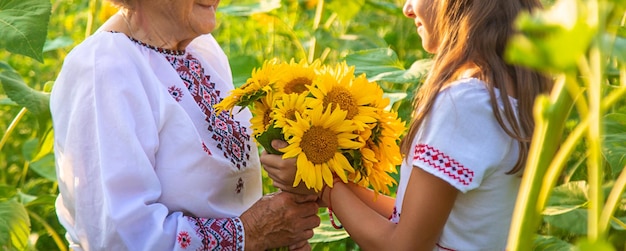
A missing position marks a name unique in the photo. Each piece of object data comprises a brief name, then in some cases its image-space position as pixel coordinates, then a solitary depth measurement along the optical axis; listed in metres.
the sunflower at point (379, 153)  1.68
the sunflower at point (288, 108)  1.63
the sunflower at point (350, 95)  1.64
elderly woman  1.79
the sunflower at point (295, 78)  1.71
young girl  1.62
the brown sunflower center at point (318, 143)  1.63
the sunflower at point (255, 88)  1.70
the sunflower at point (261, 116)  1.71
